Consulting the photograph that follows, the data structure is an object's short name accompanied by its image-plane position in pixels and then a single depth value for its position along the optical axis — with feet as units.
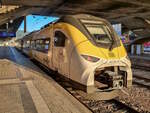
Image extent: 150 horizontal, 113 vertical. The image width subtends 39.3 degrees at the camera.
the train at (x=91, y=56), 21.73
